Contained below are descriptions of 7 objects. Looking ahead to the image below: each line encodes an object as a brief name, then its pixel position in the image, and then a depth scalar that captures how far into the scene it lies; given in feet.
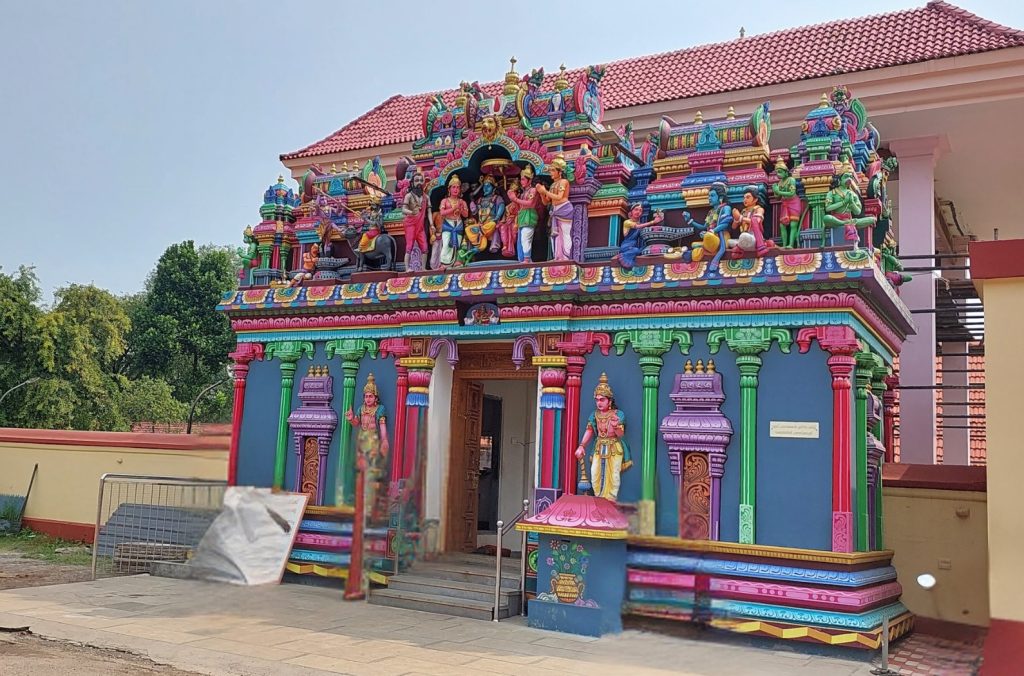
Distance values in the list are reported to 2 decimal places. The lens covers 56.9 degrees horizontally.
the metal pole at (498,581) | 32.07
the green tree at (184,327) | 123.24
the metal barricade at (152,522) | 40.73
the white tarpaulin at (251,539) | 37.91
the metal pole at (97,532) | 38.86
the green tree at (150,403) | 102.52
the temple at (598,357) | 30.71
